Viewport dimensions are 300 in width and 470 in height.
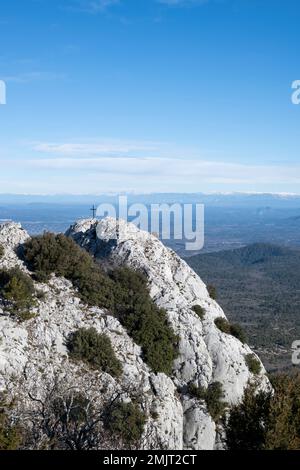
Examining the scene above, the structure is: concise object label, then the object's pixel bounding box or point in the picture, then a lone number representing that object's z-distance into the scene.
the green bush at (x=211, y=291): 36.04
